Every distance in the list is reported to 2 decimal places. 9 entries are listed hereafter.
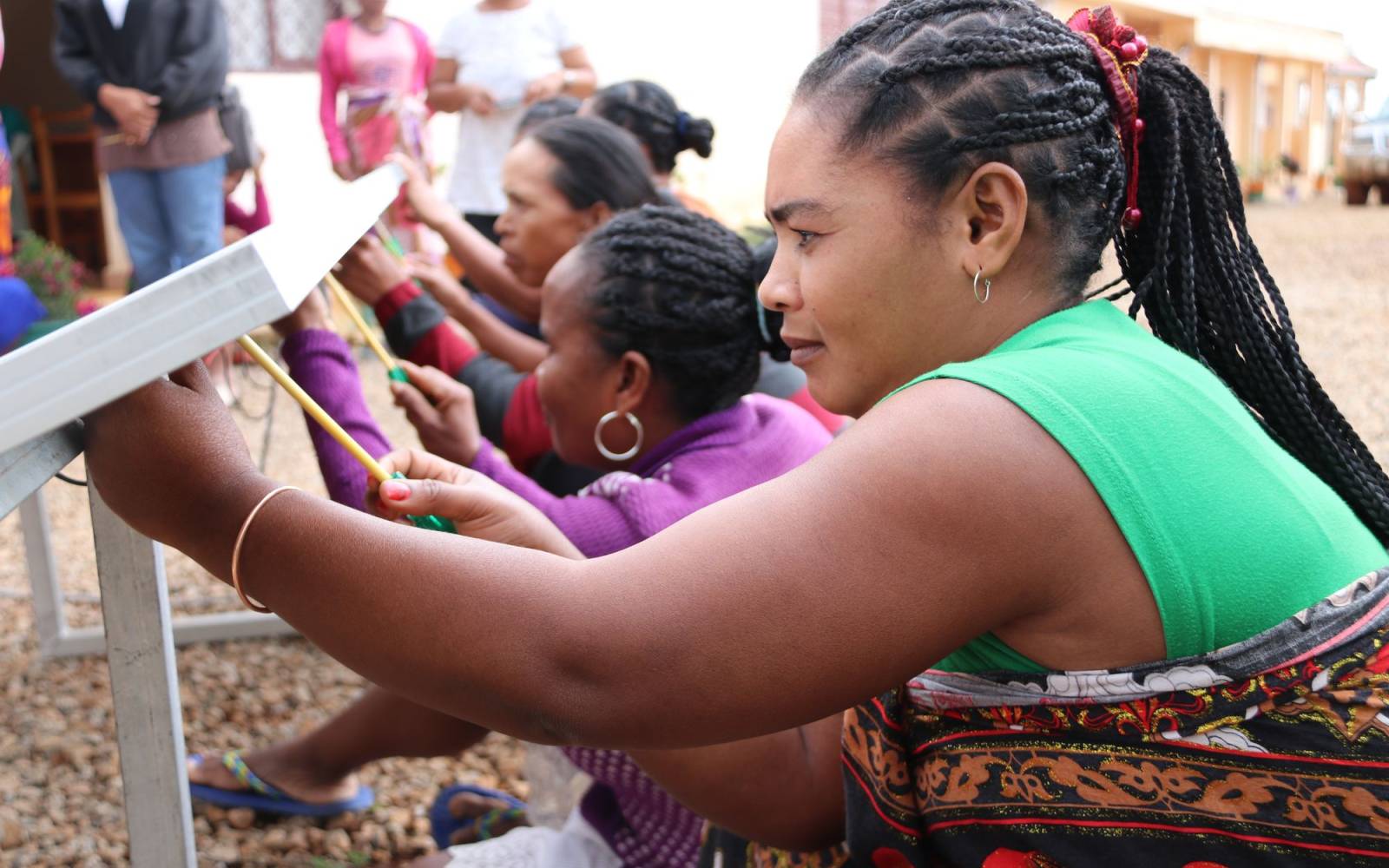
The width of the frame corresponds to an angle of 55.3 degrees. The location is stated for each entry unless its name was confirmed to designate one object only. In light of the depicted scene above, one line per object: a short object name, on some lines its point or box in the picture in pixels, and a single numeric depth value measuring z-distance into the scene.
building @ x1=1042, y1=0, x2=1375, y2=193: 23.78
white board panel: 0.79
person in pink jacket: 6.09
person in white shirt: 5.39
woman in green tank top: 1.04
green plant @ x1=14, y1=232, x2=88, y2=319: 6.92
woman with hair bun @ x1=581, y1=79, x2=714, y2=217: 3.98
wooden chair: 11.17
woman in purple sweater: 2.05
